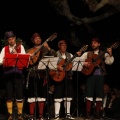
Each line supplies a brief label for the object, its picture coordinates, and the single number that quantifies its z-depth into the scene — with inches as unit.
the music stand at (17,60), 388.5
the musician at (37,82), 431.5
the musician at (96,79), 445.7
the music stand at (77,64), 425.5
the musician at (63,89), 446.3
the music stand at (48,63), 414.6
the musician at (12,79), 413.7
